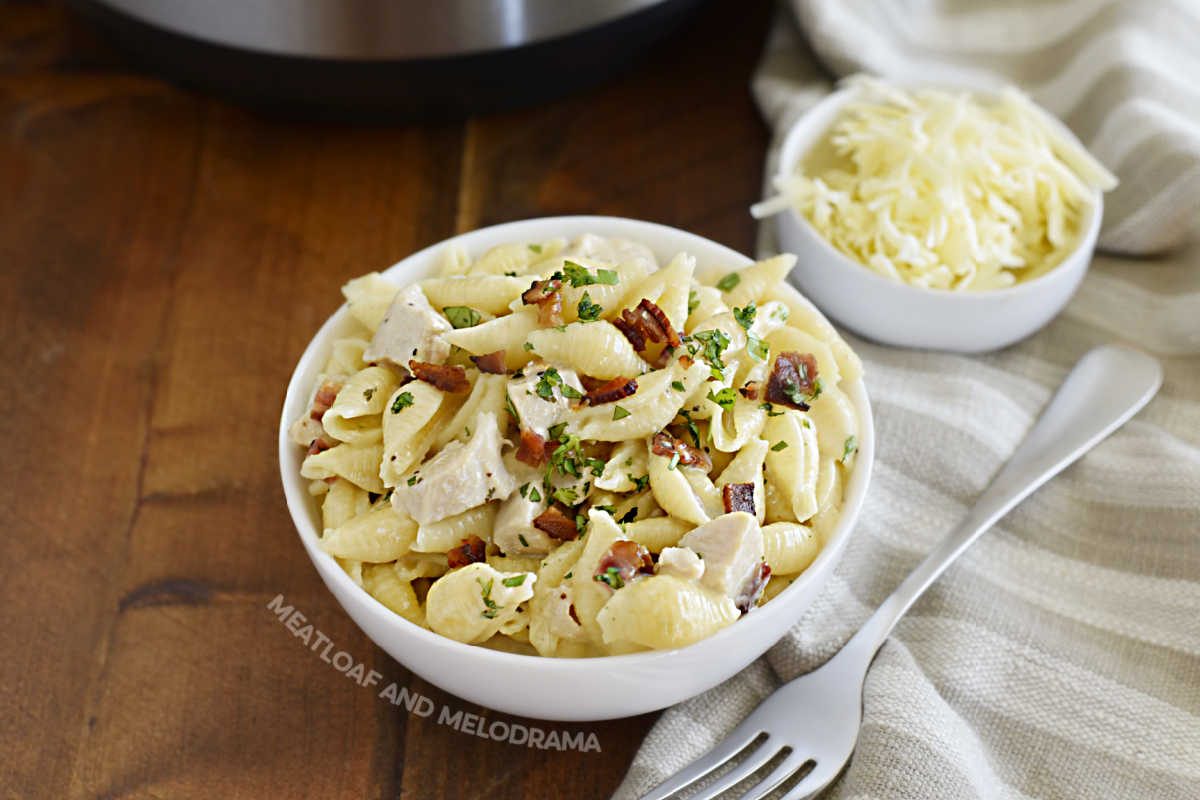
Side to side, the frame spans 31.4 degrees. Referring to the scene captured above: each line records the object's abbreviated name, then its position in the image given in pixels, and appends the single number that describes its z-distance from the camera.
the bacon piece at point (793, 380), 0.53
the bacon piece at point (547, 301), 0.52
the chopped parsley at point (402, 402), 0.51
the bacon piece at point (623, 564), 0.49
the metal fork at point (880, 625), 0.52
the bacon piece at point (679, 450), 0.51
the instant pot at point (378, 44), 0.61
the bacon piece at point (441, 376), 0.52
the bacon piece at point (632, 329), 0.52
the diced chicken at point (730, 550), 0.49
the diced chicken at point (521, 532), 0.50
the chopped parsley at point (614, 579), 0.49
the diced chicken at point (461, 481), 0.50
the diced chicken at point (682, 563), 0.49
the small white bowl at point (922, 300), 0.60
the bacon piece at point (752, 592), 0.49
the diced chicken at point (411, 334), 0.52
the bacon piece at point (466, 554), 0.50
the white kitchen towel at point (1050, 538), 0.52
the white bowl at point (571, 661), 0.49
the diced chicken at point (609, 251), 0.56
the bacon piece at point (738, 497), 0.50
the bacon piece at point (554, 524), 0.50
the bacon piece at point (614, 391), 0.51
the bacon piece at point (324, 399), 0.53
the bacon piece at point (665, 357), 0.52
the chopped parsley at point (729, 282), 0.55
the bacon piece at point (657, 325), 0.52
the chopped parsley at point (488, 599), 0.49
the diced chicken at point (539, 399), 0.51
